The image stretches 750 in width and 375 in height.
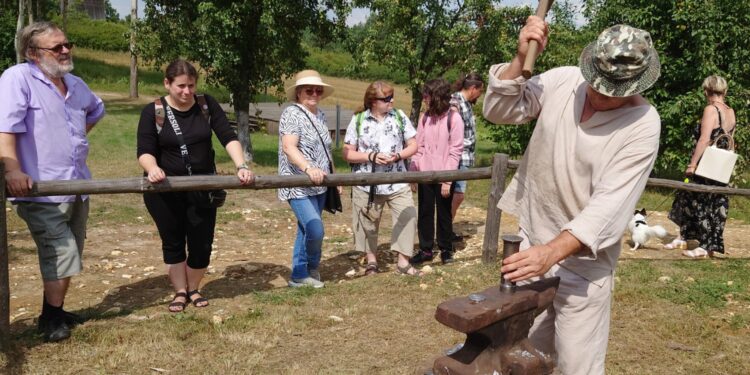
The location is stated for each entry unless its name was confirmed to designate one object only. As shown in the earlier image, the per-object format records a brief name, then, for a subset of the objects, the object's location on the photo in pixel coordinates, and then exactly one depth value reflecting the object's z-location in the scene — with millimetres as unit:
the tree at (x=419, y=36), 13938
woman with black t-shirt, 4617
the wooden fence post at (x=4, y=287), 4070
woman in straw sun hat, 5387
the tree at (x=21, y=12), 19812
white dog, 7664
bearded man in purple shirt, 4023
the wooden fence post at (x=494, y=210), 6441
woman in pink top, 6574
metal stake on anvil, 2551
